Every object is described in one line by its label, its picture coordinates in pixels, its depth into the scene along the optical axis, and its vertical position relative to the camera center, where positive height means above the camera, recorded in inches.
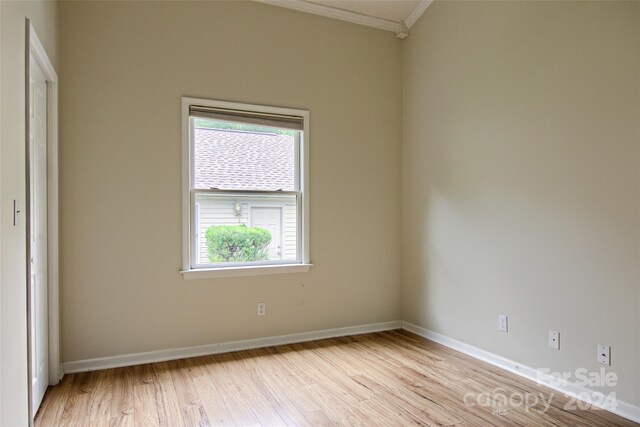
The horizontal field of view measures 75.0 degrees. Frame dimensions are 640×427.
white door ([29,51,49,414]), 95.1 -6.6
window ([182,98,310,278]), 135.1 +6.4
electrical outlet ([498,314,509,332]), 123.3 -34.0
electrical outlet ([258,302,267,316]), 143.9 -34.7
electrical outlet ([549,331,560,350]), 108.7 -34.2
